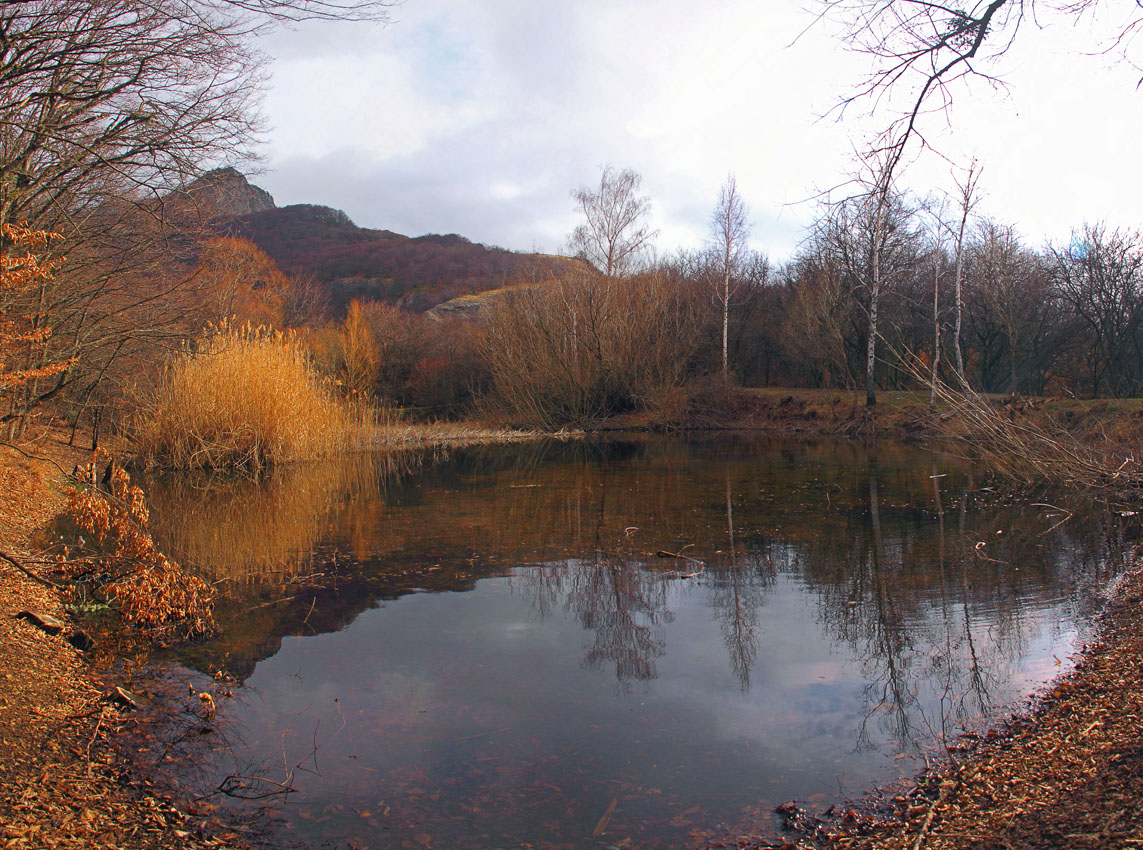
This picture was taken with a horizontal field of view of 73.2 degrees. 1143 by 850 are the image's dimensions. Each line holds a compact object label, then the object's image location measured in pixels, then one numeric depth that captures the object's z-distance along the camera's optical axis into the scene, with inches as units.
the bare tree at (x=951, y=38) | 174.6
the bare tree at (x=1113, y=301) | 936.3
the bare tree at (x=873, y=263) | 917.2
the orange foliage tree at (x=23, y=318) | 172.1
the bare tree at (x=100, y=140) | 229.9
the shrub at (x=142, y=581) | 205.0
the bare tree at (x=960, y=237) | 876.0
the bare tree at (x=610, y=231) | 1129.4
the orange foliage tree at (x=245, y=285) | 593.3
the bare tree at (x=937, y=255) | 892.6
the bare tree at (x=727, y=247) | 1154.7
